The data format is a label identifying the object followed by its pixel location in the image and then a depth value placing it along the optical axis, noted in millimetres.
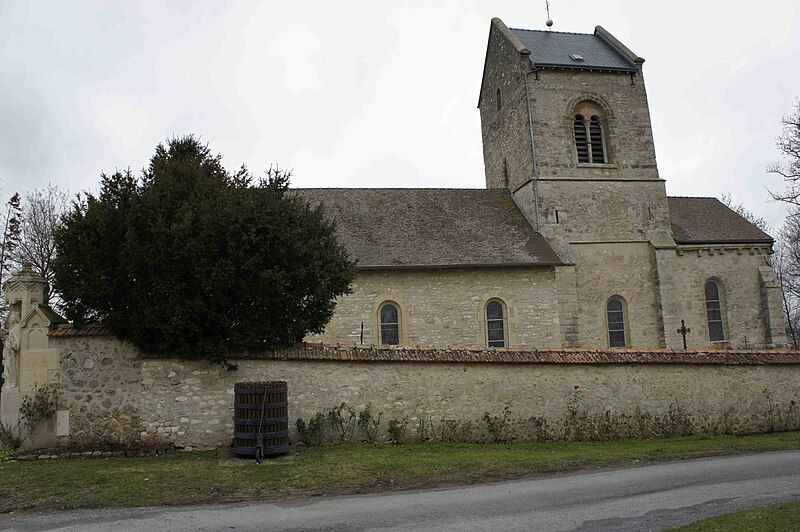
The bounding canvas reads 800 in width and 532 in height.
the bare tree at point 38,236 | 28661
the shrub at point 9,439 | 12570
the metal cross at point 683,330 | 23984
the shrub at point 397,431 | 13289
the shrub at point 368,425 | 13266
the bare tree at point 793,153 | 19281
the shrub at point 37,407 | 12500
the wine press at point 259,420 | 11562
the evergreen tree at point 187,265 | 12344
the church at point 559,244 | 21672
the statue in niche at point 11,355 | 12859
